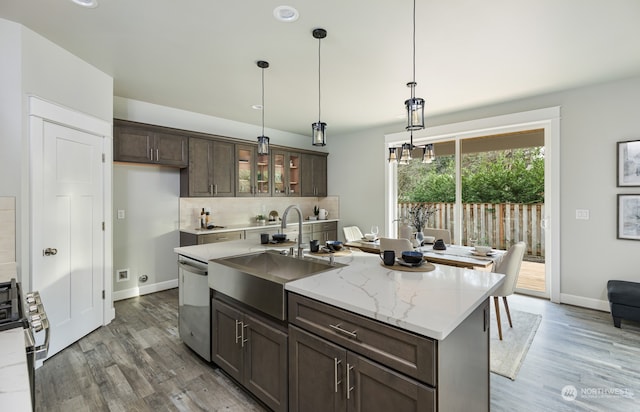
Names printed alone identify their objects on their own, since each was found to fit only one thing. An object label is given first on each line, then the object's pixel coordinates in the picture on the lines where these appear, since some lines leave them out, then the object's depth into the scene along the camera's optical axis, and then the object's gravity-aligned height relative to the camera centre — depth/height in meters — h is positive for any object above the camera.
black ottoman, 2.97 -0.98
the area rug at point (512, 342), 2.45 -1.29
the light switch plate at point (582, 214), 3.65 -0.12
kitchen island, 1.16 -0.60
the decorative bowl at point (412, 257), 2.00 -0.35
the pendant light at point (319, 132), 2.50 +0.60
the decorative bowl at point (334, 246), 2.58 -0.35
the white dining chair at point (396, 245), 3.18 -0.43
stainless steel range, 1.07 -0.45
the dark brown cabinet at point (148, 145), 3.69 +0.78
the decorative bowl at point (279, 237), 2.89 -0.31
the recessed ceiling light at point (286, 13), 2.11 +1.37
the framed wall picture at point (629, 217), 3.35 -0.14
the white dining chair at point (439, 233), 4.24 -0.41
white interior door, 2.55 -0.23
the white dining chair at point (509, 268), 2.85 -0.61
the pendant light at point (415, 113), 2.13 +0.65
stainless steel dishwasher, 2.35 -0.83
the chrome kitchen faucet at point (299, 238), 2.30 -0.25
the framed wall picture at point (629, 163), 3.33 +0.46
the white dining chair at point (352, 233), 4.76 -0.47
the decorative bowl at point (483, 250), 3.11 -0.47
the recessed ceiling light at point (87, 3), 2.02 +1.36
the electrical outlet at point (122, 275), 4.01 -0.94
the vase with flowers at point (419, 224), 3.63 -0.24
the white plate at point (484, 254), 3.11 -0.51
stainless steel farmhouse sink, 1.74 -0.48
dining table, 2.87 -0.53
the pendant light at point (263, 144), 2.86 +0.57
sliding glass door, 4.23 +0.19
